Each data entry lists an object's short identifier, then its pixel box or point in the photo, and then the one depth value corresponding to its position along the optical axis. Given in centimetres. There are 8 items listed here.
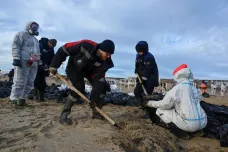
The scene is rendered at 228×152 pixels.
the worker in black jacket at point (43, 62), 447
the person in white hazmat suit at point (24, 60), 361
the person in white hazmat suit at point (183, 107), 255
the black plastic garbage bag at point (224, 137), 262
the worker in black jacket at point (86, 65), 257
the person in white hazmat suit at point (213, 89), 1075
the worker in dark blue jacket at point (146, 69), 364
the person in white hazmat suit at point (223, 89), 1057
